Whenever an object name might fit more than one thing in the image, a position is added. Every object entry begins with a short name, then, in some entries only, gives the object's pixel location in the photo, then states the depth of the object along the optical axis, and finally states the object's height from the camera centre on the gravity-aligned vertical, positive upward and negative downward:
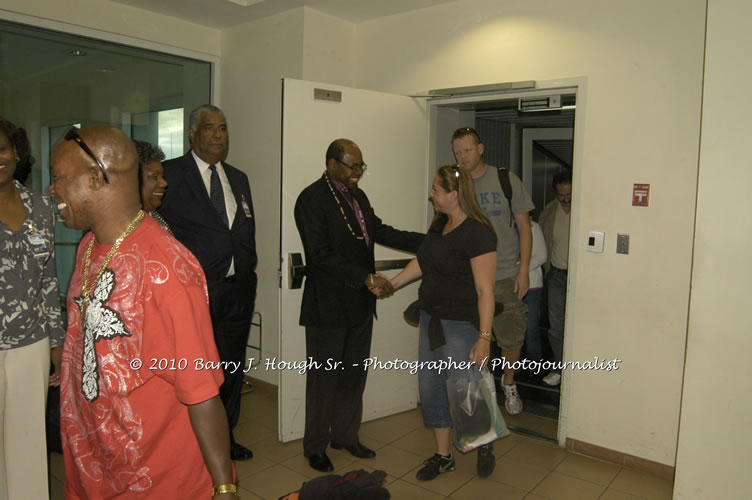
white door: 3.20 +0.14
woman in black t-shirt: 2.59 -0.38
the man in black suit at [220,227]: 2.80 -0.13
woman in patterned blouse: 1.84 -0.46
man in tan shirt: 4.11 -0.39
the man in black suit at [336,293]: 2.86 -0.46
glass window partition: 3.38 +0.74
